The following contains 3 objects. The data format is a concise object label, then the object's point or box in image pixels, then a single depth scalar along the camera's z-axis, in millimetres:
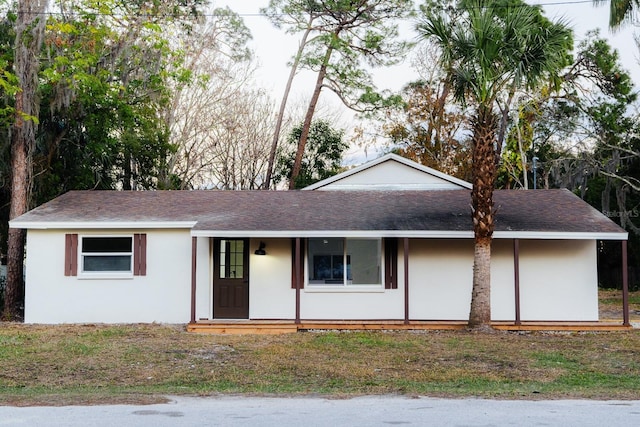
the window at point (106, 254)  16656
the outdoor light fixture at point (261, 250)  16516
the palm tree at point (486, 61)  14227
